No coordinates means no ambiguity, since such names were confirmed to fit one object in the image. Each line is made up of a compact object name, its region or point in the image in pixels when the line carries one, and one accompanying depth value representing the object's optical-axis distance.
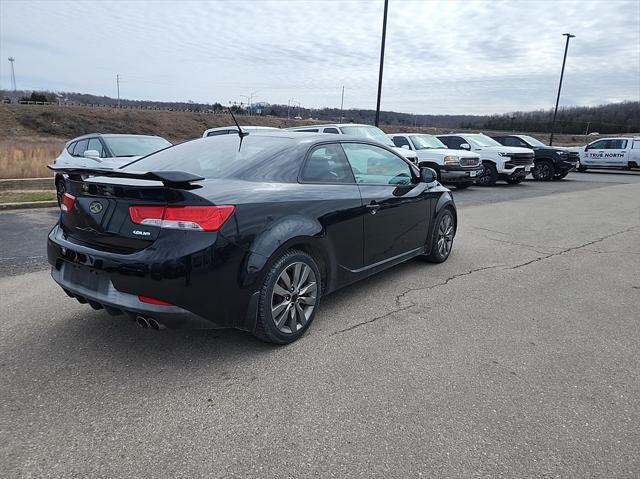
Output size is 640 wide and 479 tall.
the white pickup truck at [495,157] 16.53
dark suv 18.98
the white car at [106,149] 8.96
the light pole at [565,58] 31.12
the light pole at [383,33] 17.47
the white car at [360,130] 12.34
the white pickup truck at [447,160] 14.19
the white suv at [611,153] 24.44
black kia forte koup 2.91
